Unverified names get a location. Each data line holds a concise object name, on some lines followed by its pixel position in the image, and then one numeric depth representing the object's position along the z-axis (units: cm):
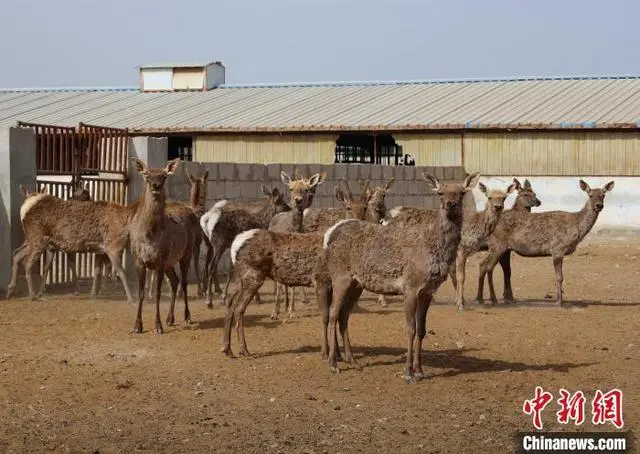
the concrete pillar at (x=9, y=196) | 1683
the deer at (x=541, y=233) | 1684
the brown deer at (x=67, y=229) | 1639
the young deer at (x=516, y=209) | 1675
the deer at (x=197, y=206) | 1608
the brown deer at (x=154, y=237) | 1342
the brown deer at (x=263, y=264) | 1163
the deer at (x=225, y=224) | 1656
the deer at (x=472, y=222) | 1591
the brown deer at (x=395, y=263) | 1048
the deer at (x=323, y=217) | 1482
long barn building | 2906
